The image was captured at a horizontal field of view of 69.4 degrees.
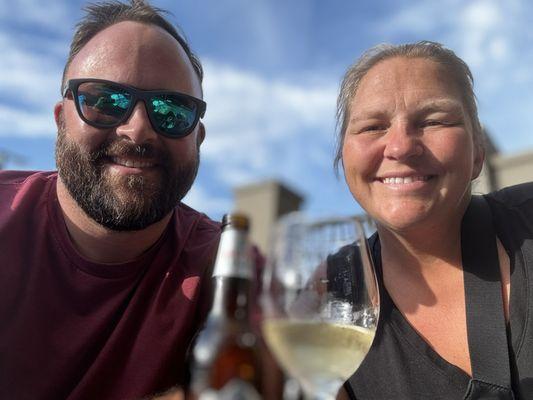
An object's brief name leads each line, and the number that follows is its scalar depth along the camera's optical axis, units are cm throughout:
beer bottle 17
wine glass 18
